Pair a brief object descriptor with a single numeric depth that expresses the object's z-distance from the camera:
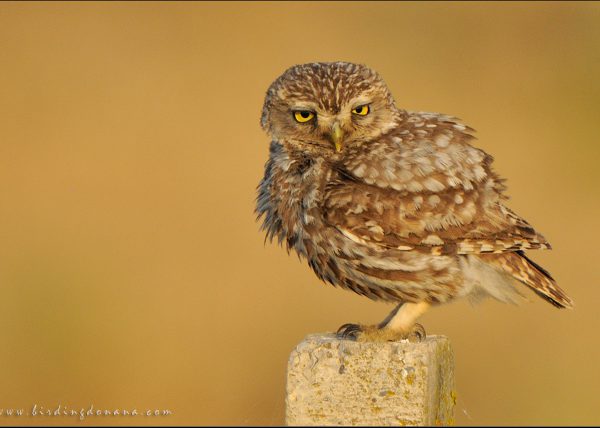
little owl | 10.60
